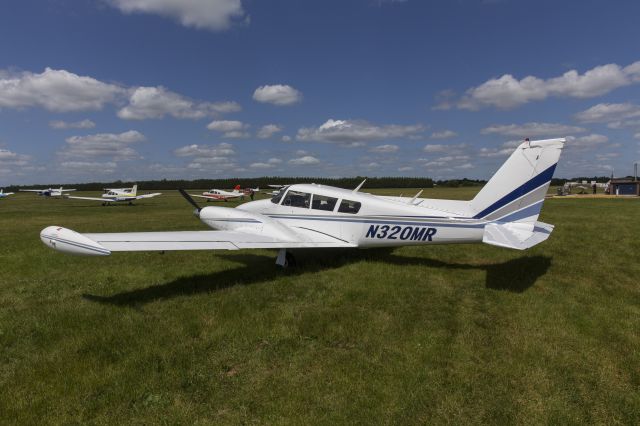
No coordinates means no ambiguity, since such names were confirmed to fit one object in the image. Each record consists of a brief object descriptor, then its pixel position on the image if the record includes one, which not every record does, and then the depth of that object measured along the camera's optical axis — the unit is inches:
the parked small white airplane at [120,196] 1488.7
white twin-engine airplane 285.0
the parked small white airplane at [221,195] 1617.6
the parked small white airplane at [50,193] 2206.8
